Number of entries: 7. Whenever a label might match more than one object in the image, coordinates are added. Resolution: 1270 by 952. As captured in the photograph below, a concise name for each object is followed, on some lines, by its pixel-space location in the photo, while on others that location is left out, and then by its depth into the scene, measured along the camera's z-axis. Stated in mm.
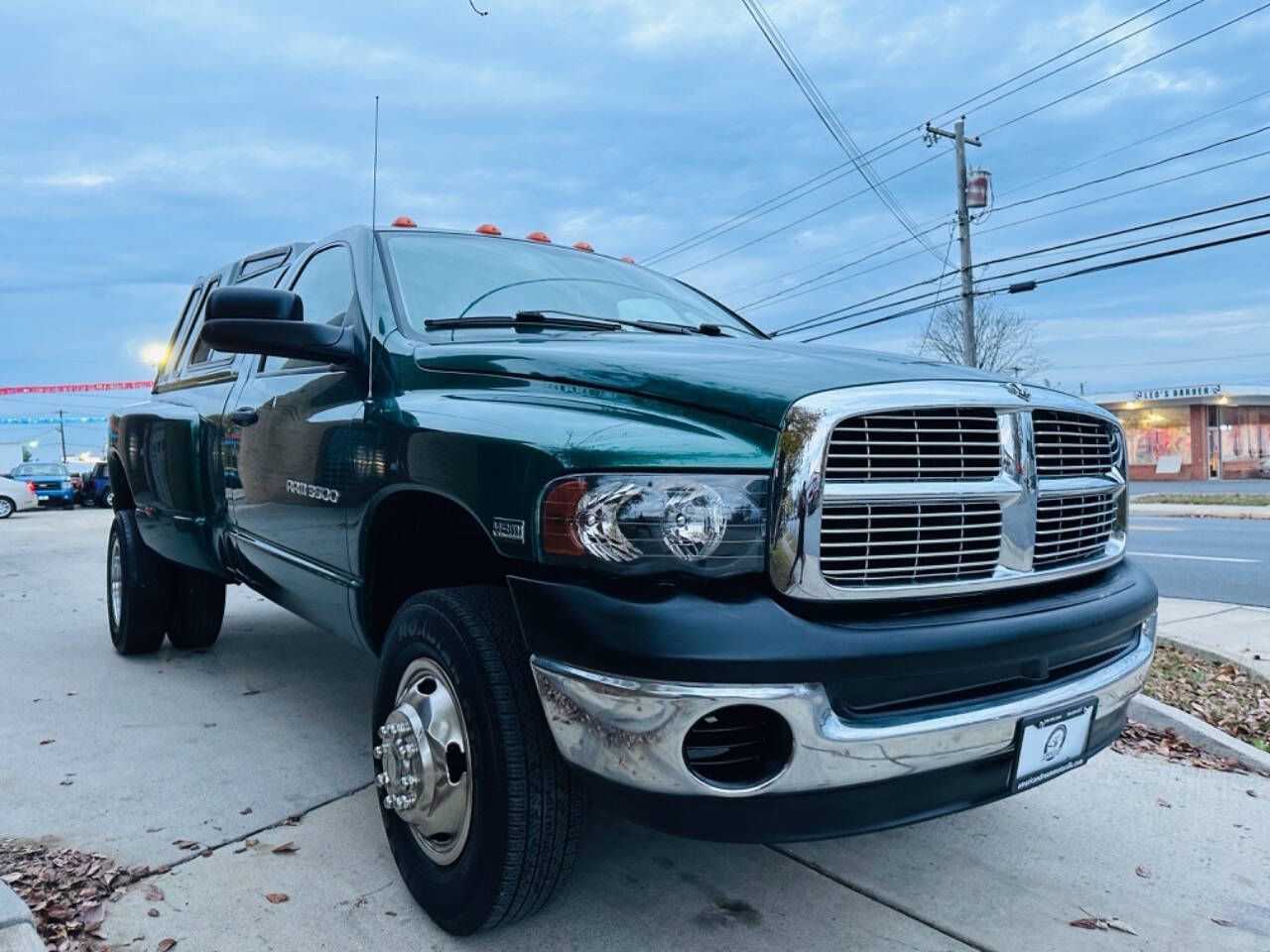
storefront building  40000
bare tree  34938
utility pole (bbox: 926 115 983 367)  21812
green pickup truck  1893
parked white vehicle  22109
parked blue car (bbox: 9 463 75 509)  27078
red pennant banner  47353
